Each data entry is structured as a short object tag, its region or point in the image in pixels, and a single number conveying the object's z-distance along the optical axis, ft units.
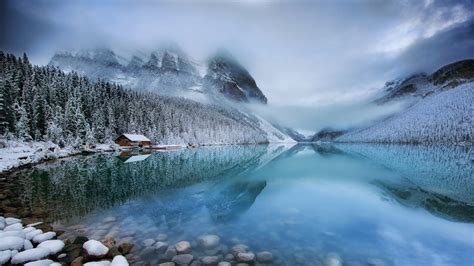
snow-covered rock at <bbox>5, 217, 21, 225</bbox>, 40.98
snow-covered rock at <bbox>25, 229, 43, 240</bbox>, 35.20
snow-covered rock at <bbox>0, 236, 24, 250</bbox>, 30.21
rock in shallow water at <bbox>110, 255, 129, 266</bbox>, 27.94
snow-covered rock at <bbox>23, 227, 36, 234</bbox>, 36.96
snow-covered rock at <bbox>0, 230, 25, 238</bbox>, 33.59
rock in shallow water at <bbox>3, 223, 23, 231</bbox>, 37.66
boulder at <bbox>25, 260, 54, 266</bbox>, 26.96
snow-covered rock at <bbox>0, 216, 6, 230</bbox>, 38.16
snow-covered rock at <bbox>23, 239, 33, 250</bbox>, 31.71
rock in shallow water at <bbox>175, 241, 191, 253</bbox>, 35.50
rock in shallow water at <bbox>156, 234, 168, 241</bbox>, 40.07
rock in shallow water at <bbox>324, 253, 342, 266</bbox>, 33.79
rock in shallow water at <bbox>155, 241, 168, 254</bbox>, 35.08
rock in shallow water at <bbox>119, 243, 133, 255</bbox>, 33.88
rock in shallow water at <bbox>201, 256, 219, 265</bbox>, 32.09
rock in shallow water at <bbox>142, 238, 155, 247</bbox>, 37.35
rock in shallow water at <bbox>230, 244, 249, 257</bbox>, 35.71
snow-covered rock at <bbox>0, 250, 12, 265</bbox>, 27.84
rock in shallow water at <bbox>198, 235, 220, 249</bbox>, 38.17
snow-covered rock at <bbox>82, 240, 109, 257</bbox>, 30.51
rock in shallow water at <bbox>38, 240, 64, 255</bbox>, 31.81
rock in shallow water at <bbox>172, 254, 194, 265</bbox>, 32.01
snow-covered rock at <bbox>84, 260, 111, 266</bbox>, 27.68
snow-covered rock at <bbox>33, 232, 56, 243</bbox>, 34.81
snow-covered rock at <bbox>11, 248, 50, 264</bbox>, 28.22
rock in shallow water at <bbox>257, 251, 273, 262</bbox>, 33.96
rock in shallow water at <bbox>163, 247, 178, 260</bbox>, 33.22
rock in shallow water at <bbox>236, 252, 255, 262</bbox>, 33.27
